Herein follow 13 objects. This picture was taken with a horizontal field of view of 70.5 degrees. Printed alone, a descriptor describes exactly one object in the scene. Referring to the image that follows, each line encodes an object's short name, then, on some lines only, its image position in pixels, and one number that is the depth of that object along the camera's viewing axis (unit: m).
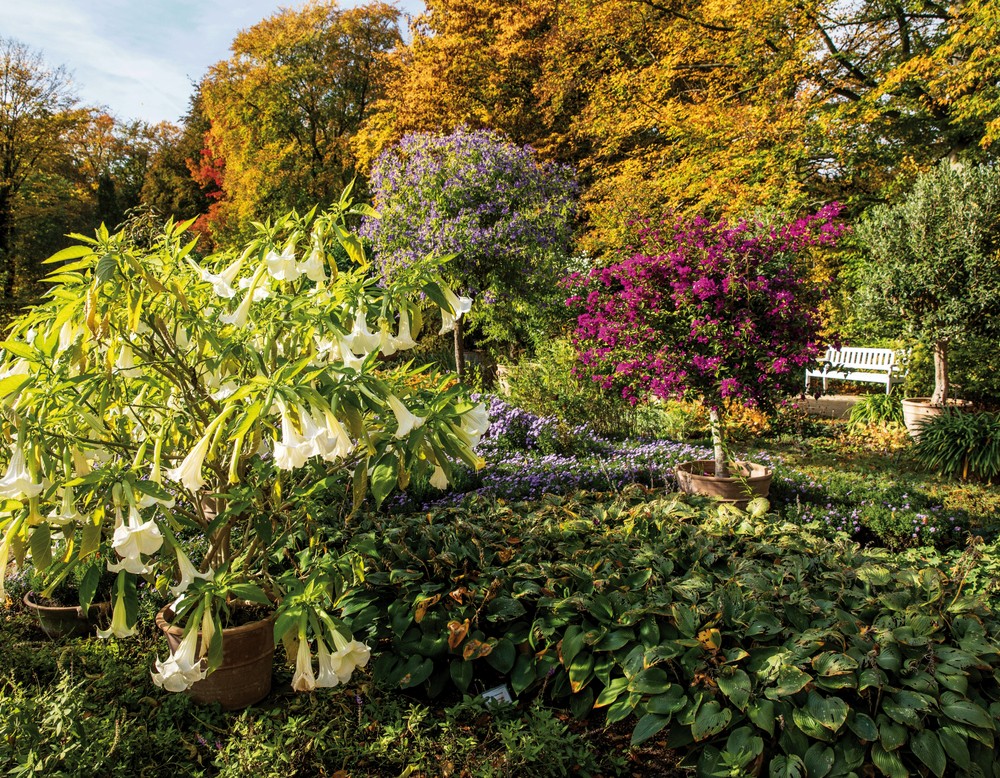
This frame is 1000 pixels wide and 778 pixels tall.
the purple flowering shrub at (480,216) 9.17
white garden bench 10.32
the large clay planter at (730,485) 5.23
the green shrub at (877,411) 9.23
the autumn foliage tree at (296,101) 19.09
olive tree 7.92
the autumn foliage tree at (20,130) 15.88
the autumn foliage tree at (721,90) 10.97
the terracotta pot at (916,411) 8.25
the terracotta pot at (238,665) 2.67
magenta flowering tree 5.01
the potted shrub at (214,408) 1.96
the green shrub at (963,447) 6.28
